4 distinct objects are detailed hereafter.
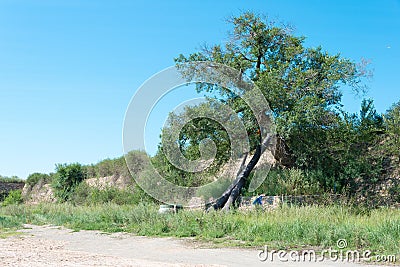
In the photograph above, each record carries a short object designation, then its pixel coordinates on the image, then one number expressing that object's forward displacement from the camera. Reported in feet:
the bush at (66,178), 109.18
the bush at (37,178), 127.75
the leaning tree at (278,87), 59.11
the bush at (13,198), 119.90
